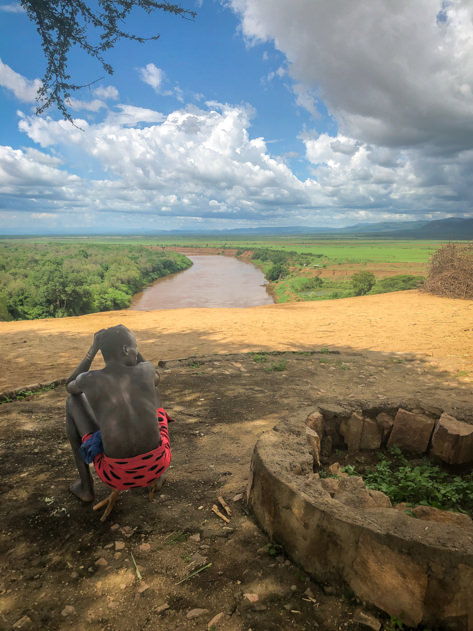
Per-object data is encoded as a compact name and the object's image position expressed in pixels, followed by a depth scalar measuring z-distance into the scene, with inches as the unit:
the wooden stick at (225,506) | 114.6
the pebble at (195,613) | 80.5
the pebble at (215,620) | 78.2
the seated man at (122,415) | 103.0
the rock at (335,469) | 150.0
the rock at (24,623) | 78.0
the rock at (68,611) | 81.1
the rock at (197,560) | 94.3
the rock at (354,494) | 106.7
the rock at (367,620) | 77.9
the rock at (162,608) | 82.2
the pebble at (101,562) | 94.9
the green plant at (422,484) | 129.6
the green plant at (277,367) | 273.9
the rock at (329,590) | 86.0
